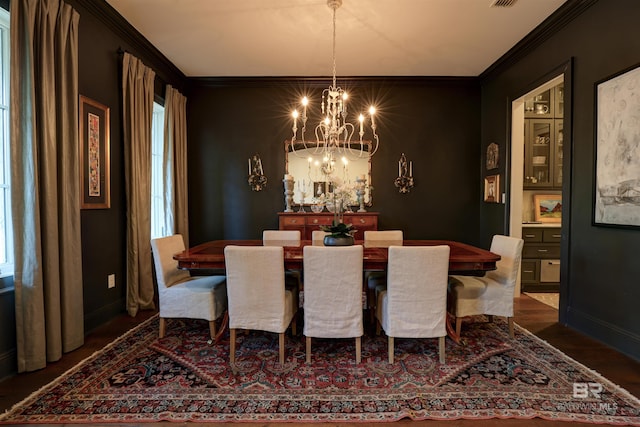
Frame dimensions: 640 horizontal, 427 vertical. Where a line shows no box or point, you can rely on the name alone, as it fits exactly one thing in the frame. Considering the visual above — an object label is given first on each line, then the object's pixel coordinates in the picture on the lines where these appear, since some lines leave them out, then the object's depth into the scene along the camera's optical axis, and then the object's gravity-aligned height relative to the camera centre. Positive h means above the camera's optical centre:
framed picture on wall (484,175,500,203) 4.15 +0.18
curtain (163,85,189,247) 4.04 +0.50
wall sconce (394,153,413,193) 4.72 +0.36
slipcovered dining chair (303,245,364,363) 2.13 -0.61
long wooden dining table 2.34 -0.41
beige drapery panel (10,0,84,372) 2.09 +0.15
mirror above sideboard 4.70 +0.49
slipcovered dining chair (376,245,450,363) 2.14 -0.61
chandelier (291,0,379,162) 4.66 +0.84
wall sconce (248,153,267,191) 4.73 +0.39
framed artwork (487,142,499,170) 4.24 +0.62
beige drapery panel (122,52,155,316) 3.23 +0.22
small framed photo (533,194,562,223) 4.60 -0.10
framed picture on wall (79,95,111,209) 2.74 +0.42
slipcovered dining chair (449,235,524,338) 2.56 -0.74
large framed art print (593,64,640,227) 2.34 +0.39
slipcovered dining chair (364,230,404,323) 2.88 -0.67
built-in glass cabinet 4.33 +0.82
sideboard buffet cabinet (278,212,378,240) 4.36 -0.24
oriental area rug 1.75 -1.13
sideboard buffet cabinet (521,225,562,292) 4.18 -0.80
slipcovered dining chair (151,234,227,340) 2.54 -0.73
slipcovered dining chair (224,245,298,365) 2.17 -0.61
